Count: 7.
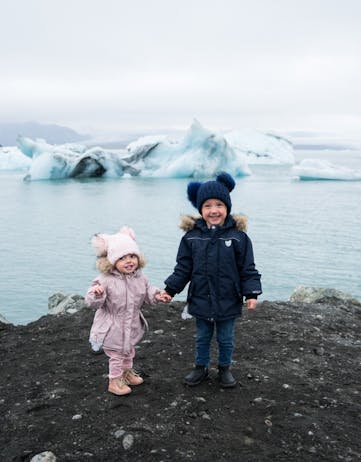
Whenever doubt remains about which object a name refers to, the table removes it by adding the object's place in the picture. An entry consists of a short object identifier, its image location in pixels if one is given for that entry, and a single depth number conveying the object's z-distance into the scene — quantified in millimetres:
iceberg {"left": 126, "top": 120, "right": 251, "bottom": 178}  29484
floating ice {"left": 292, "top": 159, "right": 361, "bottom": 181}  32375
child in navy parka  3281
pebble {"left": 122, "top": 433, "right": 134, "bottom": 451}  2789
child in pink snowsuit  3225
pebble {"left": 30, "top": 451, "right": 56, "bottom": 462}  2664
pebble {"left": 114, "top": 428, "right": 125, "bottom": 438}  2896
